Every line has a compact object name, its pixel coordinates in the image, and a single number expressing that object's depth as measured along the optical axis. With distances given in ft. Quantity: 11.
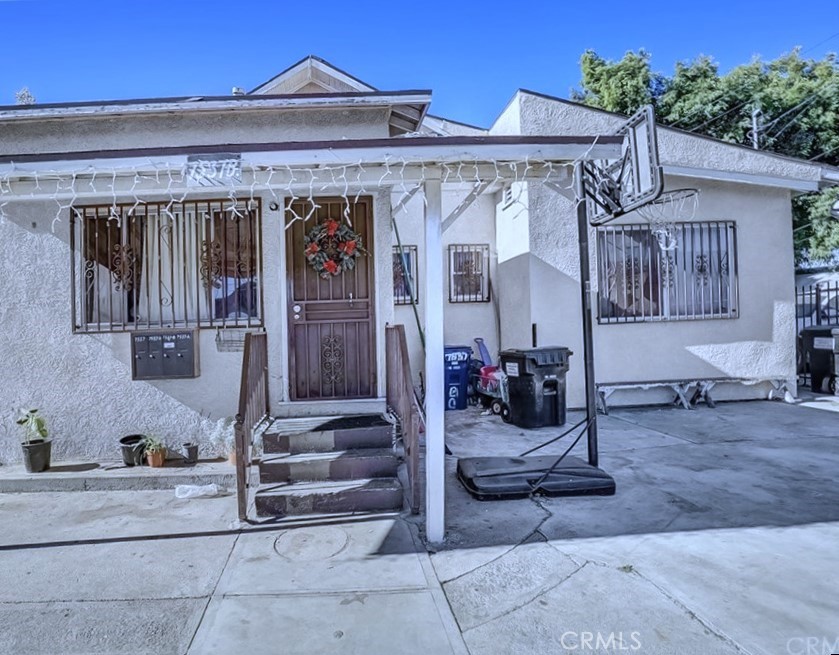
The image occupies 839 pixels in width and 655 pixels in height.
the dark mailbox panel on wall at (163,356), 17.15
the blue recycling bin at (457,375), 26.37
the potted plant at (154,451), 16.30
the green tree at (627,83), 50.67
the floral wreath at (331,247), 17.34
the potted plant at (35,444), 15.89
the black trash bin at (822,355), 27.43
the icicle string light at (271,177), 10.95
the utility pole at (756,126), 46.34
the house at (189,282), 17.15
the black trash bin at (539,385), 21.67
